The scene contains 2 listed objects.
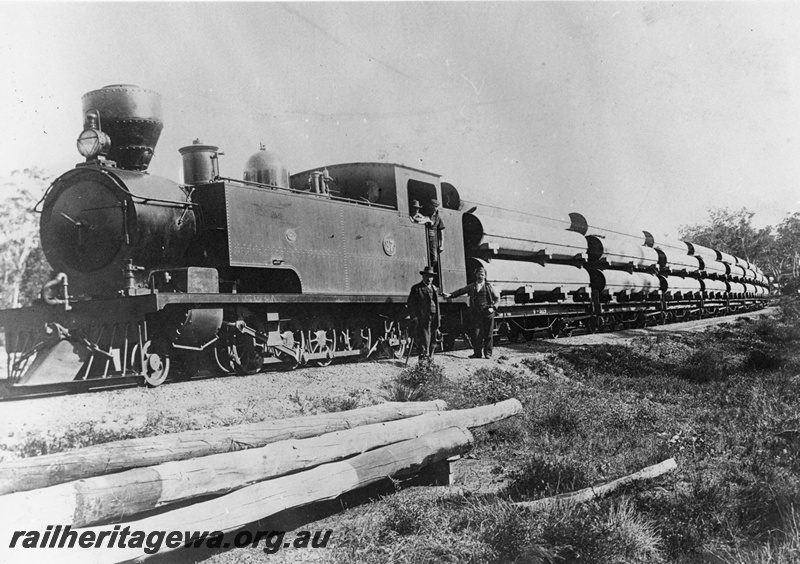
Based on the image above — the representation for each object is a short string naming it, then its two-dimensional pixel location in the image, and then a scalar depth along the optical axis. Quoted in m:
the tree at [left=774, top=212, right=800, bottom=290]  54.44
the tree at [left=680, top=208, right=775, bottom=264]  68.12
